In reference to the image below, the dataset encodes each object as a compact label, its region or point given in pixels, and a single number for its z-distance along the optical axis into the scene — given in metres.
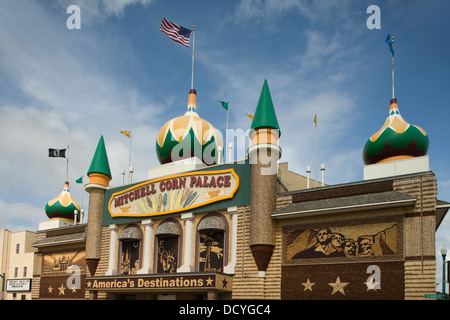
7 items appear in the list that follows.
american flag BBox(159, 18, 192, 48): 35.88
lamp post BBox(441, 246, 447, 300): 23.47
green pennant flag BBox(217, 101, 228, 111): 37.50
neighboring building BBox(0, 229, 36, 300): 48.97
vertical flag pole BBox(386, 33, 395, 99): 33.72
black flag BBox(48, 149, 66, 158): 47.44
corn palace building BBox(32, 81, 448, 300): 24.31
